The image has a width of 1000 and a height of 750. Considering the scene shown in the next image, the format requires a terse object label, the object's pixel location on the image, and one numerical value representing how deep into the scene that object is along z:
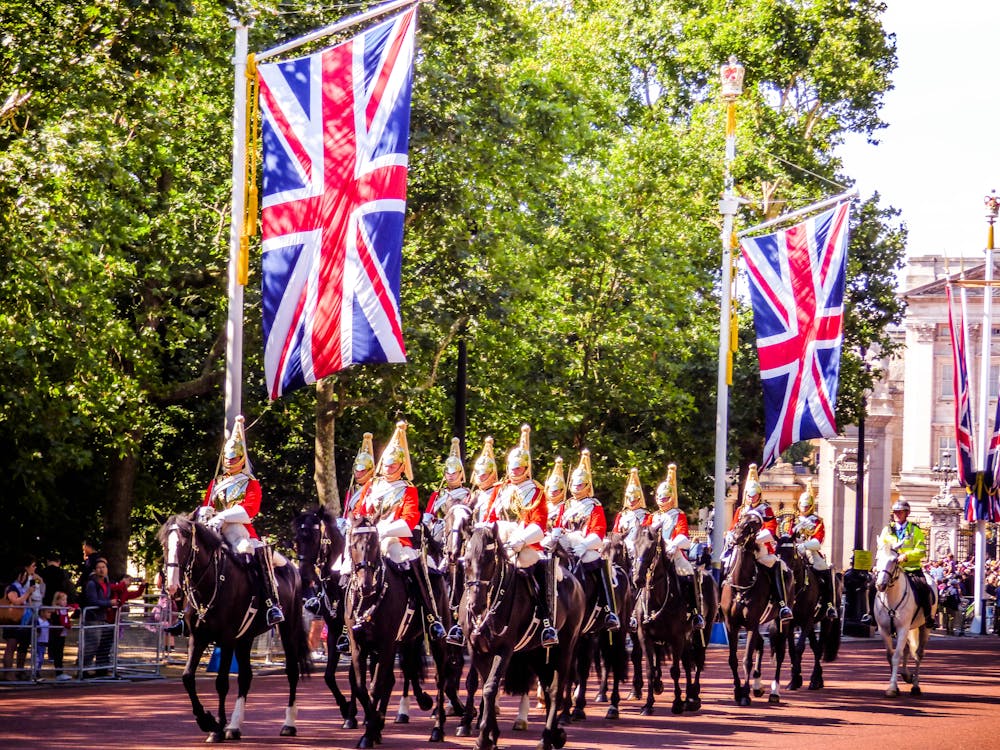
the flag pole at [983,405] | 46.12
